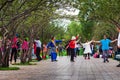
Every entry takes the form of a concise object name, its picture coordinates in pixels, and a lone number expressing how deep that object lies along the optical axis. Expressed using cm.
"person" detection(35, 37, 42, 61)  3247
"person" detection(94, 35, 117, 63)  2807
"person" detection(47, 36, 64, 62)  3195
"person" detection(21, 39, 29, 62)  2656
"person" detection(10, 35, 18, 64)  2710
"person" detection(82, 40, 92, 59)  3666
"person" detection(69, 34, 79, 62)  3104
